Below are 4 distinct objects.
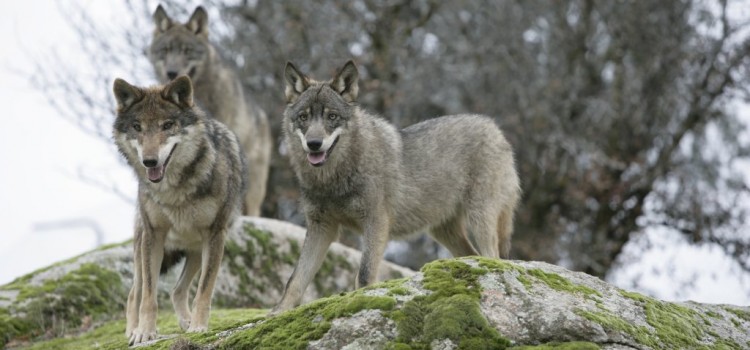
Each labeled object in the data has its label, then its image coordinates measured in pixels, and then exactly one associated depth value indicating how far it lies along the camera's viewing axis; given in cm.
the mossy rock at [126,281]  1825
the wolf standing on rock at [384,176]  1491
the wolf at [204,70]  2533
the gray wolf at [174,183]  1393
